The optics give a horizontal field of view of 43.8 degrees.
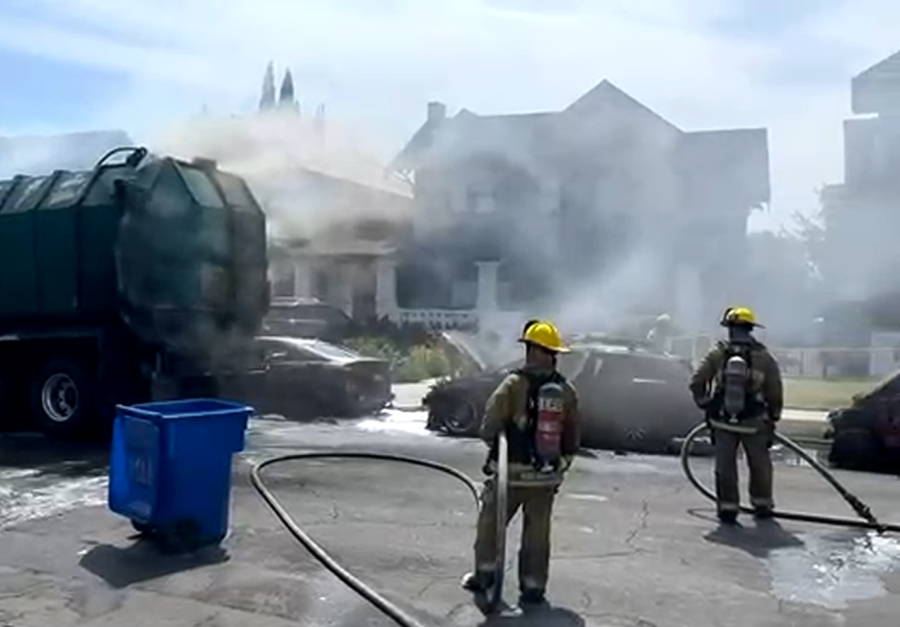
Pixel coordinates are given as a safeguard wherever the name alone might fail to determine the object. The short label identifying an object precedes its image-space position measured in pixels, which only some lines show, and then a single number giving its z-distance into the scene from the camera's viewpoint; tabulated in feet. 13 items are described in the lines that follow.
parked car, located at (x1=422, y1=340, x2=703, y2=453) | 42.65
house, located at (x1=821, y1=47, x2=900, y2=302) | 66.69
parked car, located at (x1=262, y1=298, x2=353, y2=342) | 67.97
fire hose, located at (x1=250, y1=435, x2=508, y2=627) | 18.53
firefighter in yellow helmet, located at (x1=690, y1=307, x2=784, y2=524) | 28.14
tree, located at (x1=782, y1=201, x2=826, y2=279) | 78.79
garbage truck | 42.01
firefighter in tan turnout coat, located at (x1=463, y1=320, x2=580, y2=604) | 19.81
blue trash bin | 23.24
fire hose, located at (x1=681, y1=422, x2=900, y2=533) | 27.66
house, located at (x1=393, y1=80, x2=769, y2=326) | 98.07
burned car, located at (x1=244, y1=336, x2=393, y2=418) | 53.98
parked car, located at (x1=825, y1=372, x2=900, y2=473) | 38.37
